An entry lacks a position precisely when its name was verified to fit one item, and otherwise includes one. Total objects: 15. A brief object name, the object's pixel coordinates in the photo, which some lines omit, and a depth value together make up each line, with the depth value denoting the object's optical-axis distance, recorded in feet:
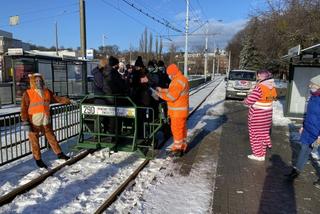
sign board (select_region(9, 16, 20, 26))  49.37
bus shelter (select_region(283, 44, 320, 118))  32.81
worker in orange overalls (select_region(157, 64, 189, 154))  17.48
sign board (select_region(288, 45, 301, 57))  26.02
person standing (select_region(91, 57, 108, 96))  17.52
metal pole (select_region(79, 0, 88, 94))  37.99
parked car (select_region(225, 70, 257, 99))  52.13
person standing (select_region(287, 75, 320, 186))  13.68
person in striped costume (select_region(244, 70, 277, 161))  16.86
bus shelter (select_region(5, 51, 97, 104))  36.48
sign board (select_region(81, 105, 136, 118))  16.59
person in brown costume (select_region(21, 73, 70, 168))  14.88
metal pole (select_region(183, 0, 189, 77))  72.04
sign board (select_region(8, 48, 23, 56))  33.10
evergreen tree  160.28
